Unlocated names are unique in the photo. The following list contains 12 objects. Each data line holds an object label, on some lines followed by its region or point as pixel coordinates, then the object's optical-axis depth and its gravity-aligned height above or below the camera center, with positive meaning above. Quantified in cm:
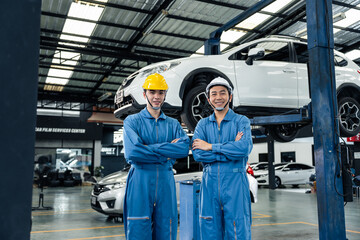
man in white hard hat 260 -22
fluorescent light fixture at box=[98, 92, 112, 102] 1594 +300
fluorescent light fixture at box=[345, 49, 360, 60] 1301 +402
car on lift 454 +105
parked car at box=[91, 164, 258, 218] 612 -76
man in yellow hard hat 251 -22
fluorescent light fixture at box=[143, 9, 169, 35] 860 +376
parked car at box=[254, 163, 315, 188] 1538 -113
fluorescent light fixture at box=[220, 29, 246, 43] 1120 +416
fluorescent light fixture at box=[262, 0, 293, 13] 918 +427
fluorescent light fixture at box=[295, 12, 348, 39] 759 +319
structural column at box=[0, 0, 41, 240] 62 +8
